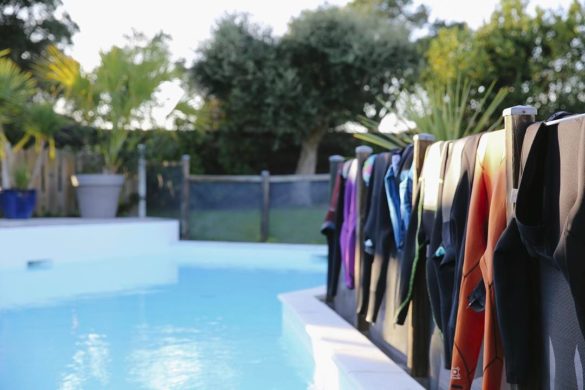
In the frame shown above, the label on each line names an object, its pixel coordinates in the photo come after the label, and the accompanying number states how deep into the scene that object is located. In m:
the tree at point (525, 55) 13.23
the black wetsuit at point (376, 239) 3.52
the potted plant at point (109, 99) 10.80
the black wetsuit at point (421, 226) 2.72
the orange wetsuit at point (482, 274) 2.04
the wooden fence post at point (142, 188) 11.25
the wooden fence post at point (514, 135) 1.99
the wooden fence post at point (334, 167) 5.19
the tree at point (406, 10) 25.16
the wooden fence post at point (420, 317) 3.03
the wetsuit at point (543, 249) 1.62
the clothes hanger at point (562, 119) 1.72
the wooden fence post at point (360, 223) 4.04
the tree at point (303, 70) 14.15
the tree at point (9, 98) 9.59
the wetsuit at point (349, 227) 4.27
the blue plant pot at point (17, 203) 9.77
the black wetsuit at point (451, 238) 2.37
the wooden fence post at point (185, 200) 10.97
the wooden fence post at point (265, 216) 10.70
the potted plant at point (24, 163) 9.83
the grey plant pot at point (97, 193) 10.72
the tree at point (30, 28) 16.58
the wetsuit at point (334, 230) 4.70
